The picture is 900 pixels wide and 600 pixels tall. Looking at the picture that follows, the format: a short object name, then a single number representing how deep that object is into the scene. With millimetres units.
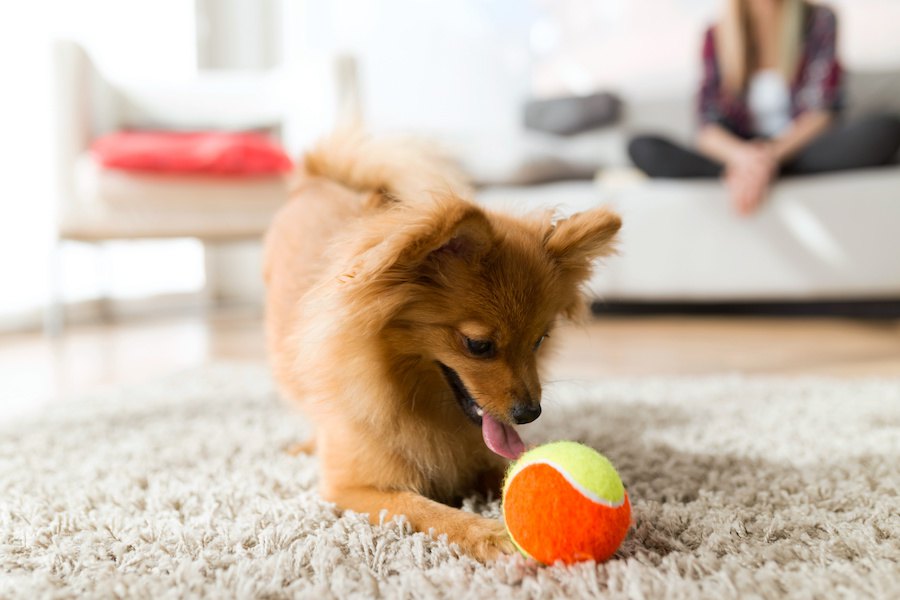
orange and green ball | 980
